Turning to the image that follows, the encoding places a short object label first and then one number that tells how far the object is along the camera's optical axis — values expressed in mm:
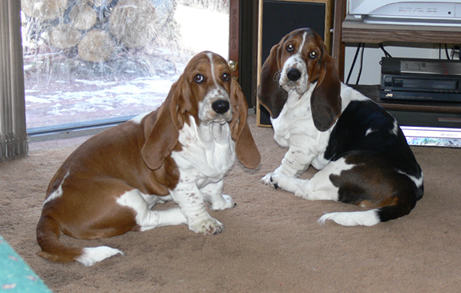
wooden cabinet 3344
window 4016
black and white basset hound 2514
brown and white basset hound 2189
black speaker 3910
